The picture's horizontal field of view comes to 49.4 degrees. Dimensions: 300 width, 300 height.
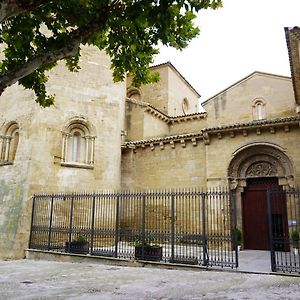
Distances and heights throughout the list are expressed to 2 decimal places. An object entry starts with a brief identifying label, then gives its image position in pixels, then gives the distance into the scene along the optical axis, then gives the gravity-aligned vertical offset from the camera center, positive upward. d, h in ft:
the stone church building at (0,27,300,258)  44.91 +12.10
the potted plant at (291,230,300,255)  37.22 -0.76
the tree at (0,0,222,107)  21.58 +13.85
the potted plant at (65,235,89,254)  39.24 -2.41
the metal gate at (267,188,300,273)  30.01 +1.11
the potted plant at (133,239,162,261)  34.19 -2.56
